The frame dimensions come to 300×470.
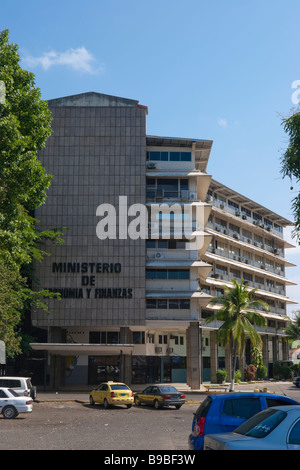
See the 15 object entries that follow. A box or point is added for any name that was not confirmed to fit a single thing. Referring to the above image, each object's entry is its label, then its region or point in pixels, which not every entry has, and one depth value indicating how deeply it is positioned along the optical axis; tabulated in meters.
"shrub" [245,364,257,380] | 60.53
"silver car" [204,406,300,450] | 8.02
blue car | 11.94
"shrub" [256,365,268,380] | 63.81
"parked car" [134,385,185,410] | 29.75
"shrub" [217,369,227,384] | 57.44
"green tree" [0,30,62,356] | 23.00
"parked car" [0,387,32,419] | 23.27
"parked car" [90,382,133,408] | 29.78
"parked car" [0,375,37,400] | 27.05
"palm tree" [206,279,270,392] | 43.34
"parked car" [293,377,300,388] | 56.05
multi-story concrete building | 47.91
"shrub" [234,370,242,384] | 57.16
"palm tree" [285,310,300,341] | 76.31
